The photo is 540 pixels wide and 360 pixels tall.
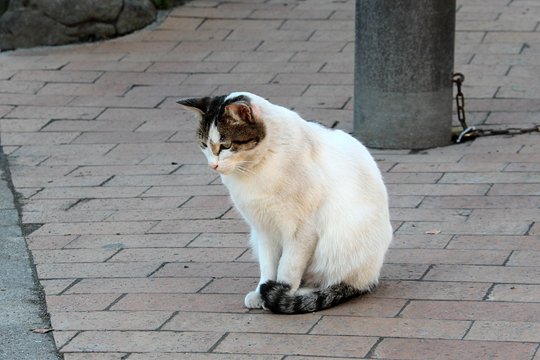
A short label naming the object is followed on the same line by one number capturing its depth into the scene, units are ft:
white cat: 28.19
